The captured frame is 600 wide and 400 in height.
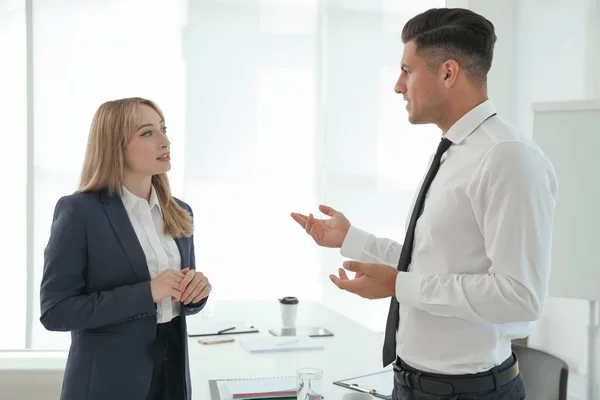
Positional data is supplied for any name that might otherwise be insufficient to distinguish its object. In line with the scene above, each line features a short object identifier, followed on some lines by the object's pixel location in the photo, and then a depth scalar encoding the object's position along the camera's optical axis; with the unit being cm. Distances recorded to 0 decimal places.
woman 186
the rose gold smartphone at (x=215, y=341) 241
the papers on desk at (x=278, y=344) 228
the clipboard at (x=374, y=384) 177
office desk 196
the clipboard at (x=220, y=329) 255
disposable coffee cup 258
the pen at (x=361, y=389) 178
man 135
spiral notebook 171
